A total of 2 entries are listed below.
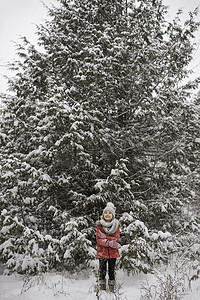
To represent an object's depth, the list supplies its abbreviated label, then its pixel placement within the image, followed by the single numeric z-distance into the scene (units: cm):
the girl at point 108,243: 412
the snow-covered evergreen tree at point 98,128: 513
